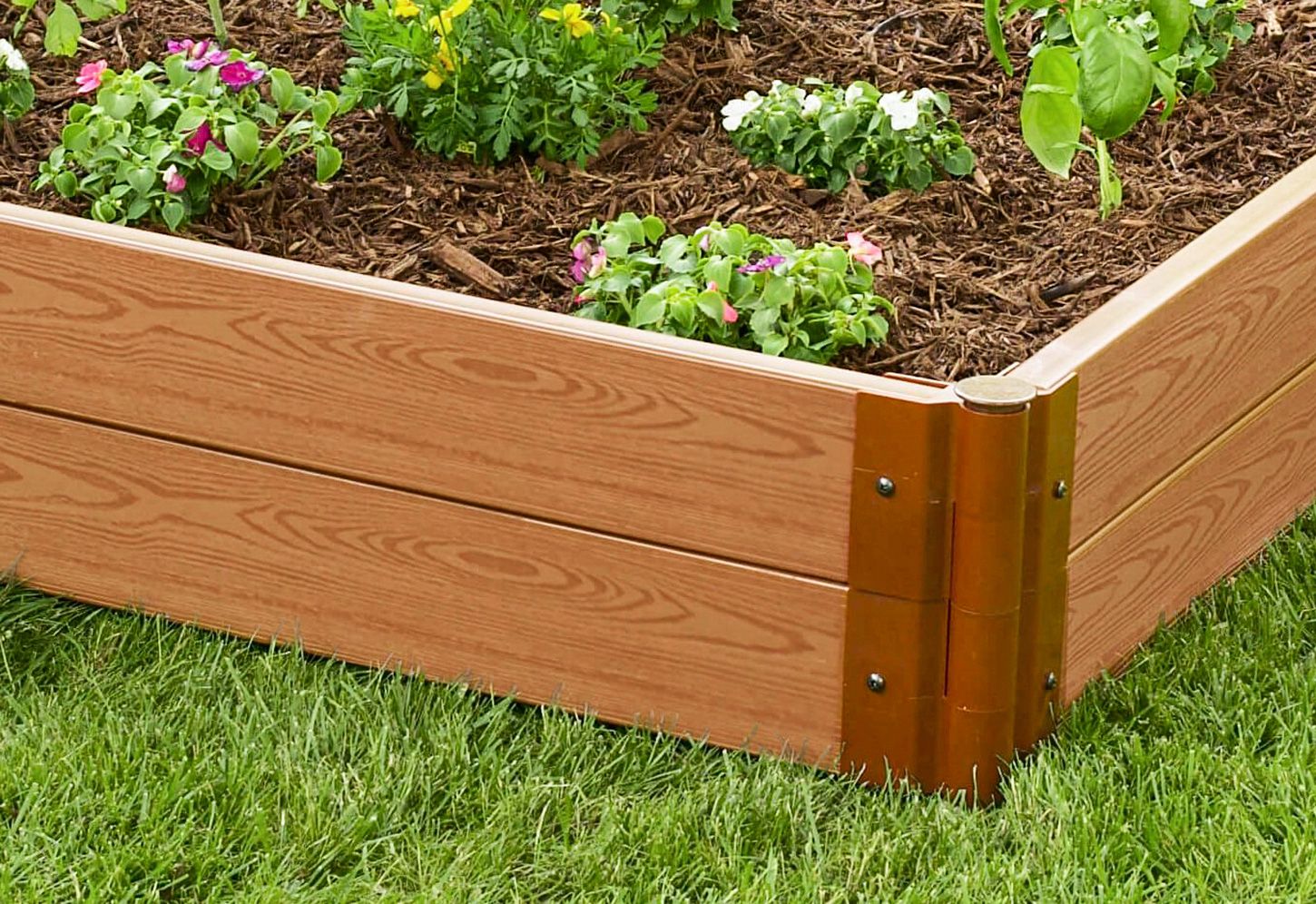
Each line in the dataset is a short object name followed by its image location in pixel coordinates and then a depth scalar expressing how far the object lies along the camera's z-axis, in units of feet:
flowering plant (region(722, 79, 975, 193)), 19.32
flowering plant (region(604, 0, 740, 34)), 21.45
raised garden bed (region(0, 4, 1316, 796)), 14.99
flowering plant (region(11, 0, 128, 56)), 19.81
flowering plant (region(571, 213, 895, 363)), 16.31
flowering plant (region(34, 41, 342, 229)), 18.26
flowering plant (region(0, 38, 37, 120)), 20.21
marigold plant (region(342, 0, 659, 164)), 19.59
